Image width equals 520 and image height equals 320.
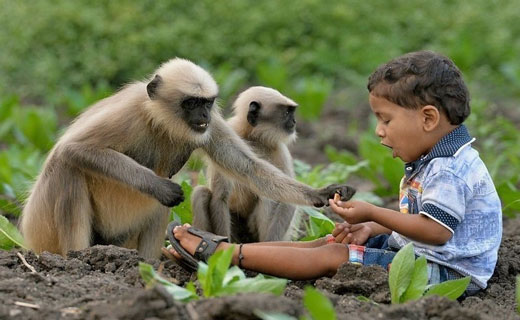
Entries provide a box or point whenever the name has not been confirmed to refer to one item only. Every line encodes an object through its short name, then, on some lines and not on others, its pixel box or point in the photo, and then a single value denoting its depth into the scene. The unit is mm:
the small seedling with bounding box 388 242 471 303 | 5277
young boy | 5566
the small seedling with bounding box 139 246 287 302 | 4766
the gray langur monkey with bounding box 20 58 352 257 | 6312
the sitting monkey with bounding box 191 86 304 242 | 7215
